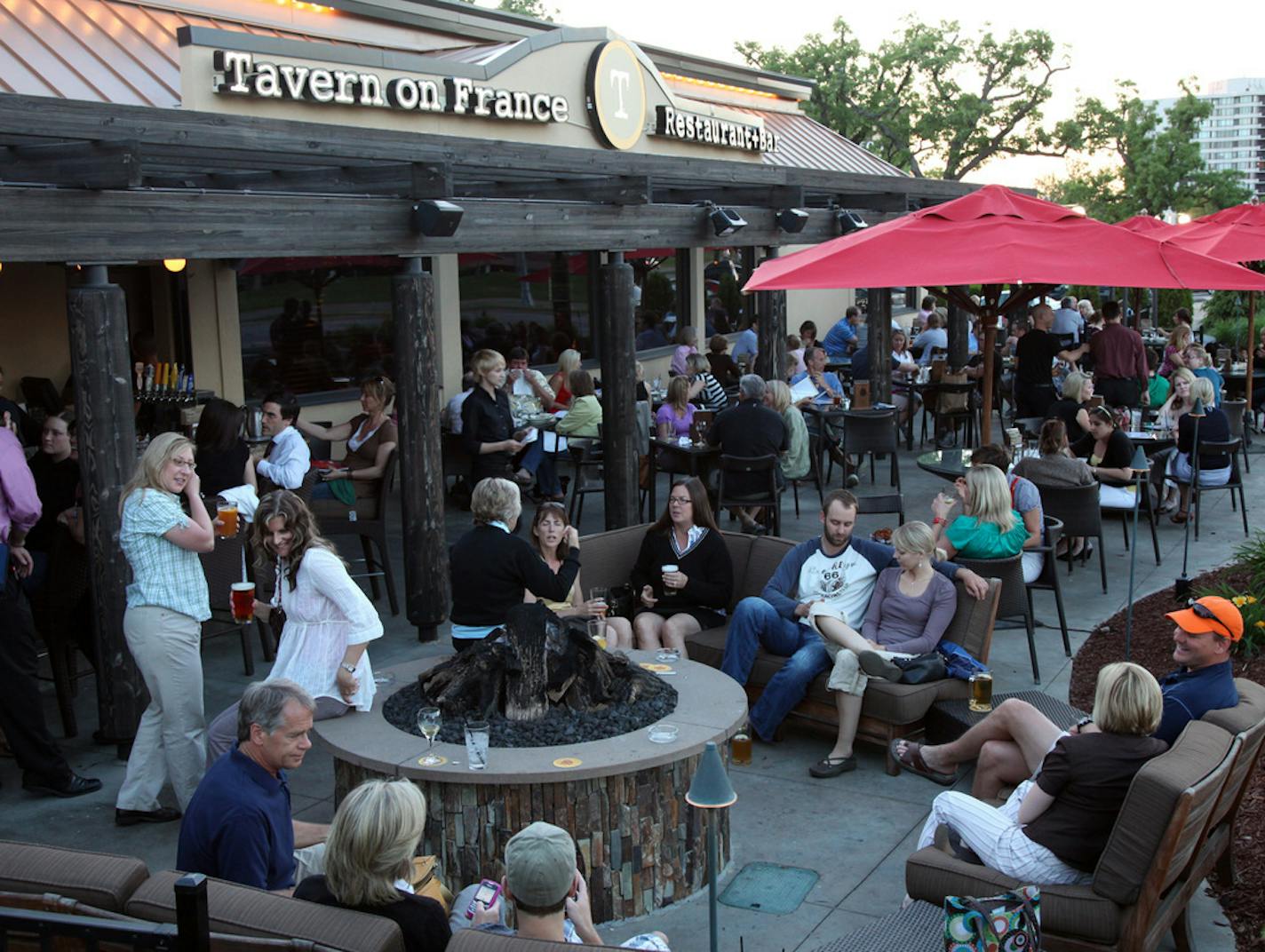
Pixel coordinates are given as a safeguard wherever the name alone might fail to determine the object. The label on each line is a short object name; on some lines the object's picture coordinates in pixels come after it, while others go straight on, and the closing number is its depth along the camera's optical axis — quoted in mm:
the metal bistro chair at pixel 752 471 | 10492
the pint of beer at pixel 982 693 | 6000
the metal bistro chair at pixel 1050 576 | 8109
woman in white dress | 5434
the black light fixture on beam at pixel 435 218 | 8055
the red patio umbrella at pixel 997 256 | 6727
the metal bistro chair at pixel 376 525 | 9188
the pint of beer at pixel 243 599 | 5910
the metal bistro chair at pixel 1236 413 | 12703
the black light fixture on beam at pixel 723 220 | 11406
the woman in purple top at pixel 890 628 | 6277
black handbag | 6293
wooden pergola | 6207
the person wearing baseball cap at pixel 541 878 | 3502
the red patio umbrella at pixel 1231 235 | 11805
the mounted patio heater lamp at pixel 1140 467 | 10079
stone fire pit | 4828
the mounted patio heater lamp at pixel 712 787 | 3717
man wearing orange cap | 4879
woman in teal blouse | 7488
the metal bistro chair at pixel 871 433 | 12242
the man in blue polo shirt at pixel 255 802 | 3941
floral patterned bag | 3518
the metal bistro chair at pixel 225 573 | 7613
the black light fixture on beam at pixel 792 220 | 12641
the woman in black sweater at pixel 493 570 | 6133
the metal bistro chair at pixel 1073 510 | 9156
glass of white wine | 5016
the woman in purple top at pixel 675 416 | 11562
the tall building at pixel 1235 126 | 177200
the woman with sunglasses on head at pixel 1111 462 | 10148
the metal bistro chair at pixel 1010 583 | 7402
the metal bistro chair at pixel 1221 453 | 10953
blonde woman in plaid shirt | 5719
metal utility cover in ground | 5039
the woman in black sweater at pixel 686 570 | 7145
